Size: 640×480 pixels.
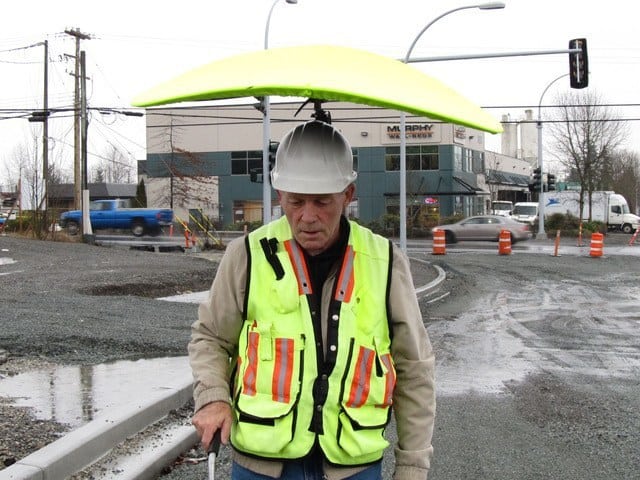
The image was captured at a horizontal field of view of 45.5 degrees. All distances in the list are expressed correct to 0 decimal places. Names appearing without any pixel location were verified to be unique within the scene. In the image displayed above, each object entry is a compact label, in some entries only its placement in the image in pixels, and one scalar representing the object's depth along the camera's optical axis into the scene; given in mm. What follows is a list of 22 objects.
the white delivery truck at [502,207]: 67600
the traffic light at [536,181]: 40531
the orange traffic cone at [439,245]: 30188
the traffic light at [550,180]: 41612
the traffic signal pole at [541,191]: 40688
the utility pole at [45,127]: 32838
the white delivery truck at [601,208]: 53406
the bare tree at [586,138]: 48906
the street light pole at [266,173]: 21300
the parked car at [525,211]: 56247
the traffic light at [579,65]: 22969
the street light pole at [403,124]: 21406
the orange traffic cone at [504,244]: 29297
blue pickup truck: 39656
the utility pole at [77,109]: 35969
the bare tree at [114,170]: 110875
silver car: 37562
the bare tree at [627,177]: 74000
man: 2135
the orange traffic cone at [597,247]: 29075
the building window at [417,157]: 60281
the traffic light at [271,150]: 19650
